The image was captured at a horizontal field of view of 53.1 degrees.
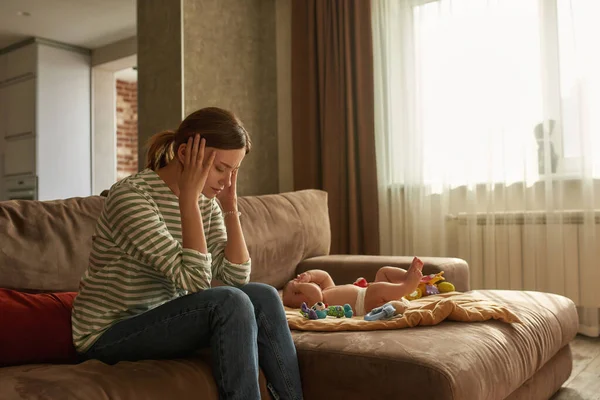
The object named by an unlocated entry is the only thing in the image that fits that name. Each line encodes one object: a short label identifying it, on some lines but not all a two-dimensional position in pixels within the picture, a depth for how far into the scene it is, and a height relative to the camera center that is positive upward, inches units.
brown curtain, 155.5 +26.8
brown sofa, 51.7 -14.2
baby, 86.0 -11.4
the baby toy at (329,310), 80.7 -13.3
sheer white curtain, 126.4 +16.5
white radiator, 125.1 -9.3
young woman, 54.6 -7.0
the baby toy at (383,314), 75.5 -12.9
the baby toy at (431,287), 91.9 -11.7
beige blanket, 71.6 -13.1
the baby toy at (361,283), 94.7 -11.2
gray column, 155.9 +40.6
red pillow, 56.6 -10.8
